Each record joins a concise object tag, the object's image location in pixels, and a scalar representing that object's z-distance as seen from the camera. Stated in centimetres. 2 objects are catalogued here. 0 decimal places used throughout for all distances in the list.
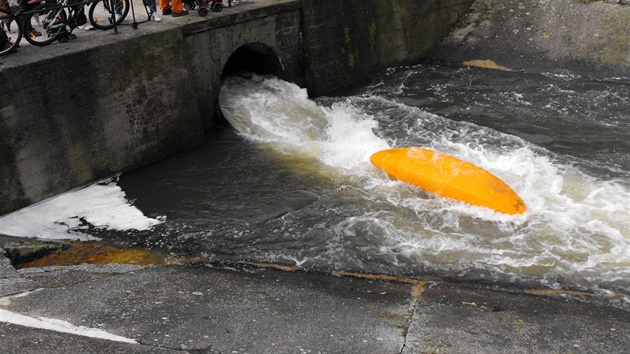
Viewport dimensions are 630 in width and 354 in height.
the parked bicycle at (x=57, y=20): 917
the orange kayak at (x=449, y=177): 841
